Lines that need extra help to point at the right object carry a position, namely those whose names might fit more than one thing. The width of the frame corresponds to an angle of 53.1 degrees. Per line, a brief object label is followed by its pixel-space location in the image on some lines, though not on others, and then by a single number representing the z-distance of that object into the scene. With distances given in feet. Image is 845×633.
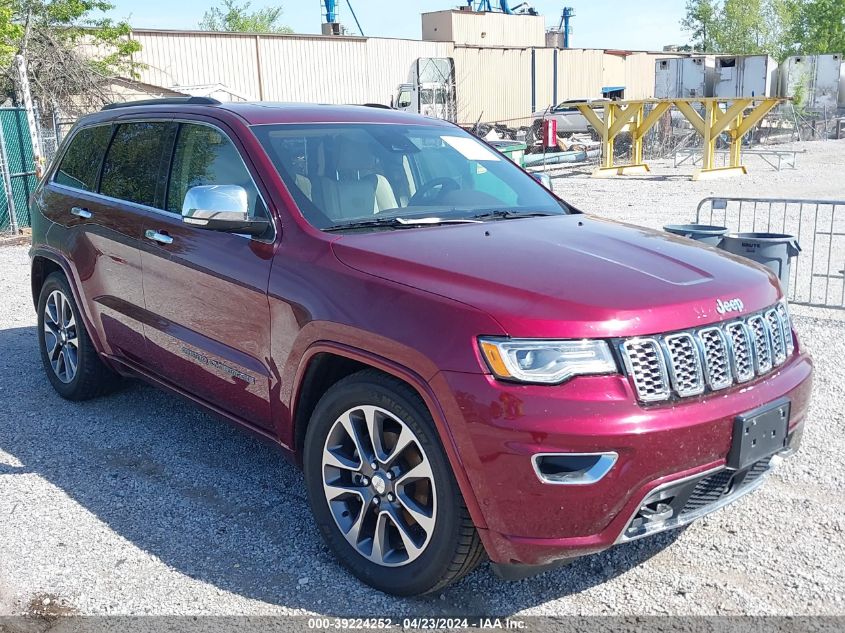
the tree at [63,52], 58.95
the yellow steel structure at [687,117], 66.54
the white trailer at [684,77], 115.44
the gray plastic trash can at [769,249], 20.44
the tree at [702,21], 233.76
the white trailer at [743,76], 111.86
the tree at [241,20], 206.28
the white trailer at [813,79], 129.39
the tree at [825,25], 201.36
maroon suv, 9.16
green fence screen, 45.47
